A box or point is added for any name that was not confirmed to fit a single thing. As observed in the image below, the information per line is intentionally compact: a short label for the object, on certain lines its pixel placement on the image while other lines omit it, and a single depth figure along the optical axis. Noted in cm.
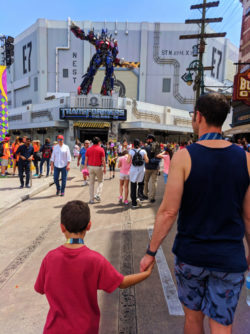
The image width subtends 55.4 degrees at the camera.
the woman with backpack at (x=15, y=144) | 1023
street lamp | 1389
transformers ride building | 4153
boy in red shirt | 137
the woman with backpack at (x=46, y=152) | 1104
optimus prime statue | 2744
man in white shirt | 740
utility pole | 1415
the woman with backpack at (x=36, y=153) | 1073
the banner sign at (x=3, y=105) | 1243
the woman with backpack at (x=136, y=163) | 618
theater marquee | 1304
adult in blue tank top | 144
